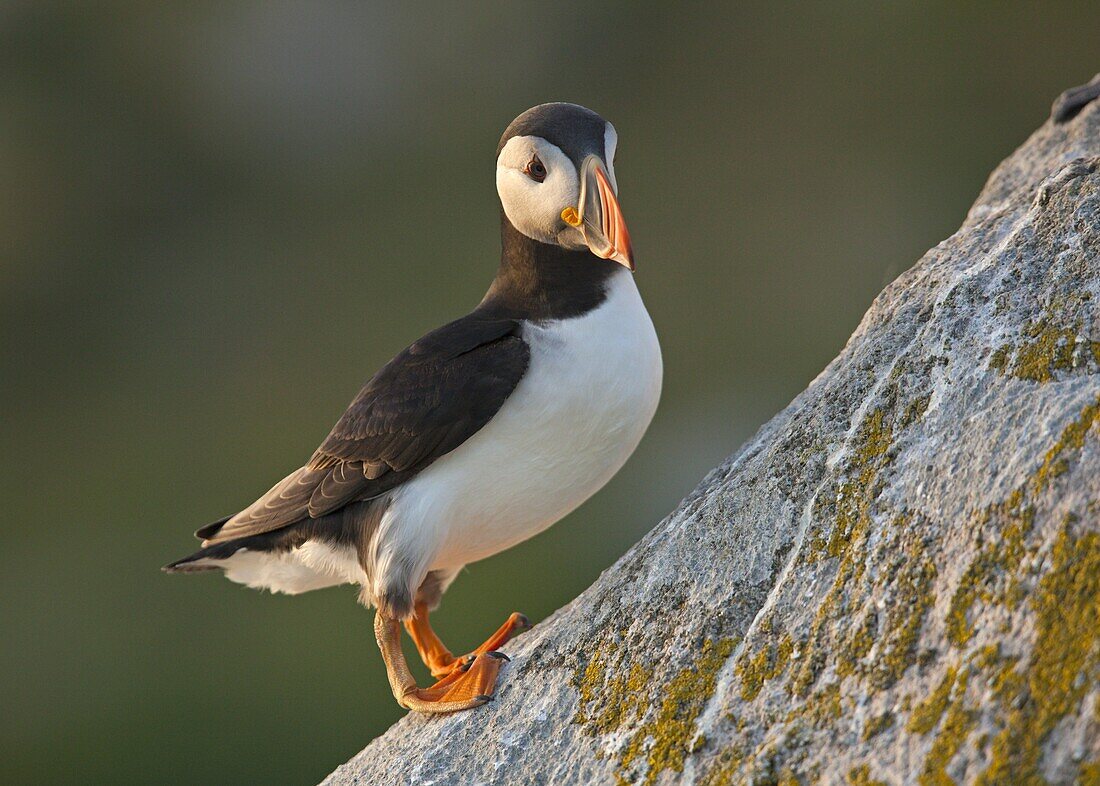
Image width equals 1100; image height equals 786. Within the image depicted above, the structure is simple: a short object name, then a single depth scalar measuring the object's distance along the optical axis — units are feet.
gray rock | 17.67
